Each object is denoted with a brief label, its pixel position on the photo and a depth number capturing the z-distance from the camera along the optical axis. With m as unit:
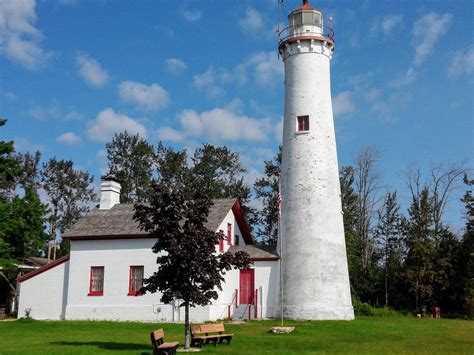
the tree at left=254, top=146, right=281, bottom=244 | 44.91
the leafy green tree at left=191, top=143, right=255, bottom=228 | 47.19
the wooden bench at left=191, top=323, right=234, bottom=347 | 15.87
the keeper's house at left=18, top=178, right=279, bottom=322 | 26.47
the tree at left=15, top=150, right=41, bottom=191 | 55.38
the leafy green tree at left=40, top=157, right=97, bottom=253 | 56.25
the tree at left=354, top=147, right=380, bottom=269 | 45.41
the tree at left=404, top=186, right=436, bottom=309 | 33.16
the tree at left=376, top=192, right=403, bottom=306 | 43.97
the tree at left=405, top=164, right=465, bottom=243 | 39.81
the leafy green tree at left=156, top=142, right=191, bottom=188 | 49.22
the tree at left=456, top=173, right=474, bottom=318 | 31.23
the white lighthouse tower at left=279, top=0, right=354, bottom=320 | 25.52
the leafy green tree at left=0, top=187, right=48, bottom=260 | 34.31
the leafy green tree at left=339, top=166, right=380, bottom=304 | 37.50
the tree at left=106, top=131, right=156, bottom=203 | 49.84
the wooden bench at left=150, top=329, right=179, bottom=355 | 13.16
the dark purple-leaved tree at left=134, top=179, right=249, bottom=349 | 15.62
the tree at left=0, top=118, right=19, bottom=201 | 28.23
